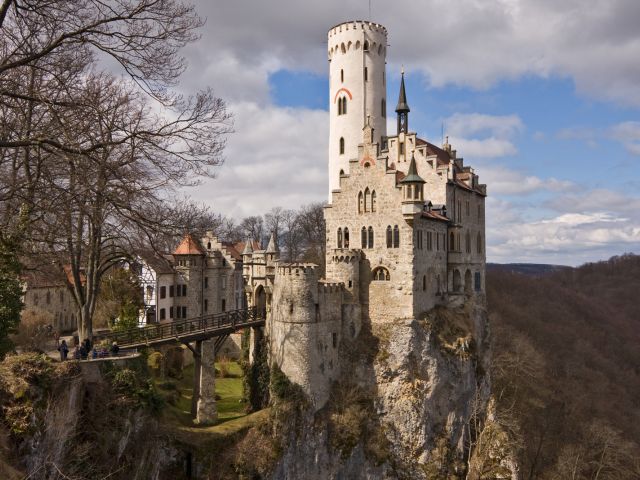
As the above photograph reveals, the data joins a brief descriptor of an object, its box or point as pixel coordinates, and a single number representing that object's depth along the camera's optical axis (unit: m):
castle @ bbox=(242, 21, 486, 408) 32.41
